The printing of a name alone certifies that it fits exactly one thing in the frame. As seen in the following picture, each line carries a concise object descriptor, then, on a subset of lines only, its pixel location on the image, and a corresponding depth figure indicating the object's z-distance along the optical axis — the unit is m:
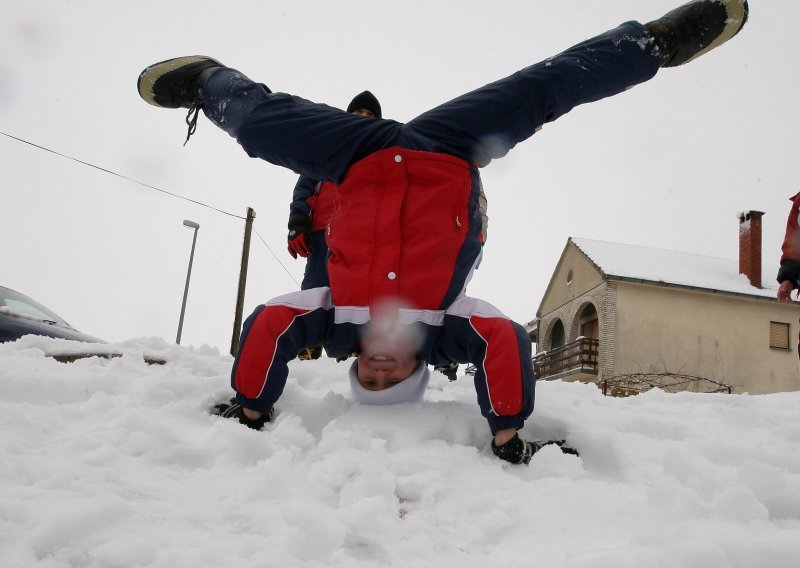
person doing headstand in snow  2.25
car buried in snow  5.09
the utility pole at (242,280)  15.28
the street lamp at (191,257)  15.41
